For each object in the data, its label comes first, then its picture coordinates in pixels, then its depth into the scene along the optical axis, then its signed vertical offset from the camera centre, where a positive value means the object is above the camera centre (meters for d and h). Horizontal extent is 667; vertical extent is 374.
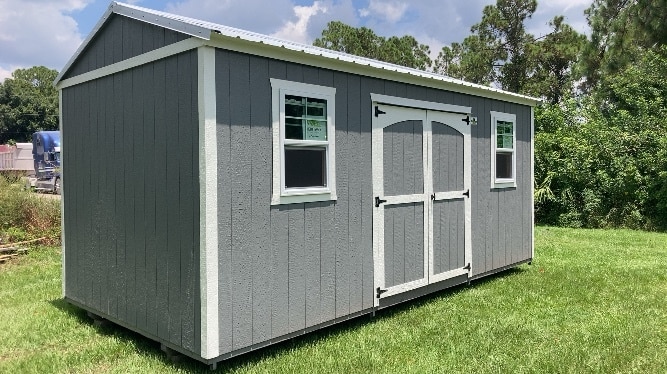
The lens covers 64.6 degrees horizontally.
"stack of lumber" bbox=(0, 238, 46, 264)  7.38 -0.94
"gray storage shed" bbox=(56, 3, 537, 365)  3.51 +0.00
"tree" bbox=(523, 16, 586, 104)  20.27 +4.78
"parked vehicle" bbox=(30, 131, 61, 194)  16.44 +0.91
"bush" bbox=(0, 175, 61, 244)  8.17 -0.49
